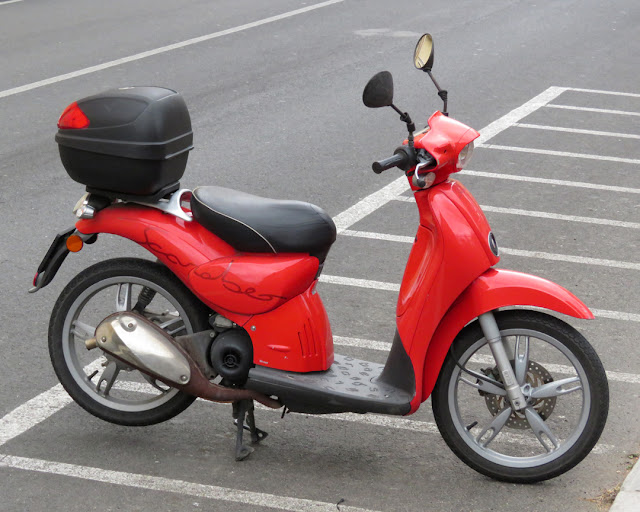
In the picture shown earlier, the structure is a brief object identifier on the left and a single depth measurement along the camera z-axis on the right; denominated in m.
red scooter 6.60
